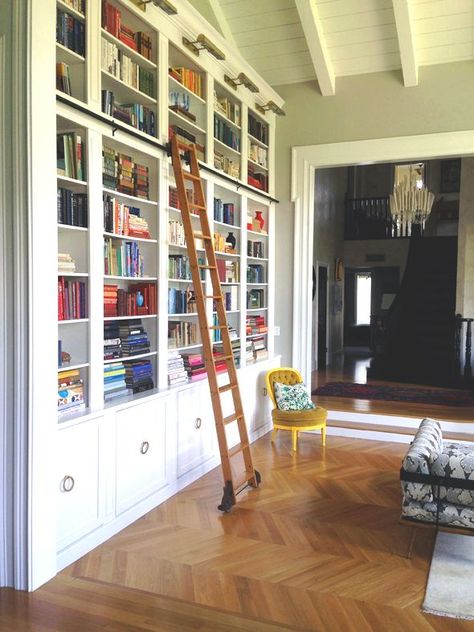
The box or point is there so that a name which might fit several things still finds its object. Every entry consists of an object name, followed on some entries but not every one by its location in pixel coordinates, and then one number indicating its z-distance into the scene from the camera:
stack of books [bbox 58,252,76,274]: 3.35
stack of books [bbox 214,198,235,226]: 5.42
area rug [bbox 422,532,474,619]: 2.80
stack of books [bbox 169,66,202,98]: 4.62
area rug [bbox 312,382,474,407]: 7.69
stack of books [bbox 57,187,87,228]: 3.37
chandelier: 7.64
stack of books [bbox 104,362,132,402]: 3.85
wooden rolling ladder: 4.14
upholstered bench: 3.19
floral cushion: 5.73
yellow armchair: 5.54
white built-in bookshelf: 3.28
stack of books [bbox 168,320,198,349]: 4.69
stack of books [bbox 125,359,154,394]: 4.07
